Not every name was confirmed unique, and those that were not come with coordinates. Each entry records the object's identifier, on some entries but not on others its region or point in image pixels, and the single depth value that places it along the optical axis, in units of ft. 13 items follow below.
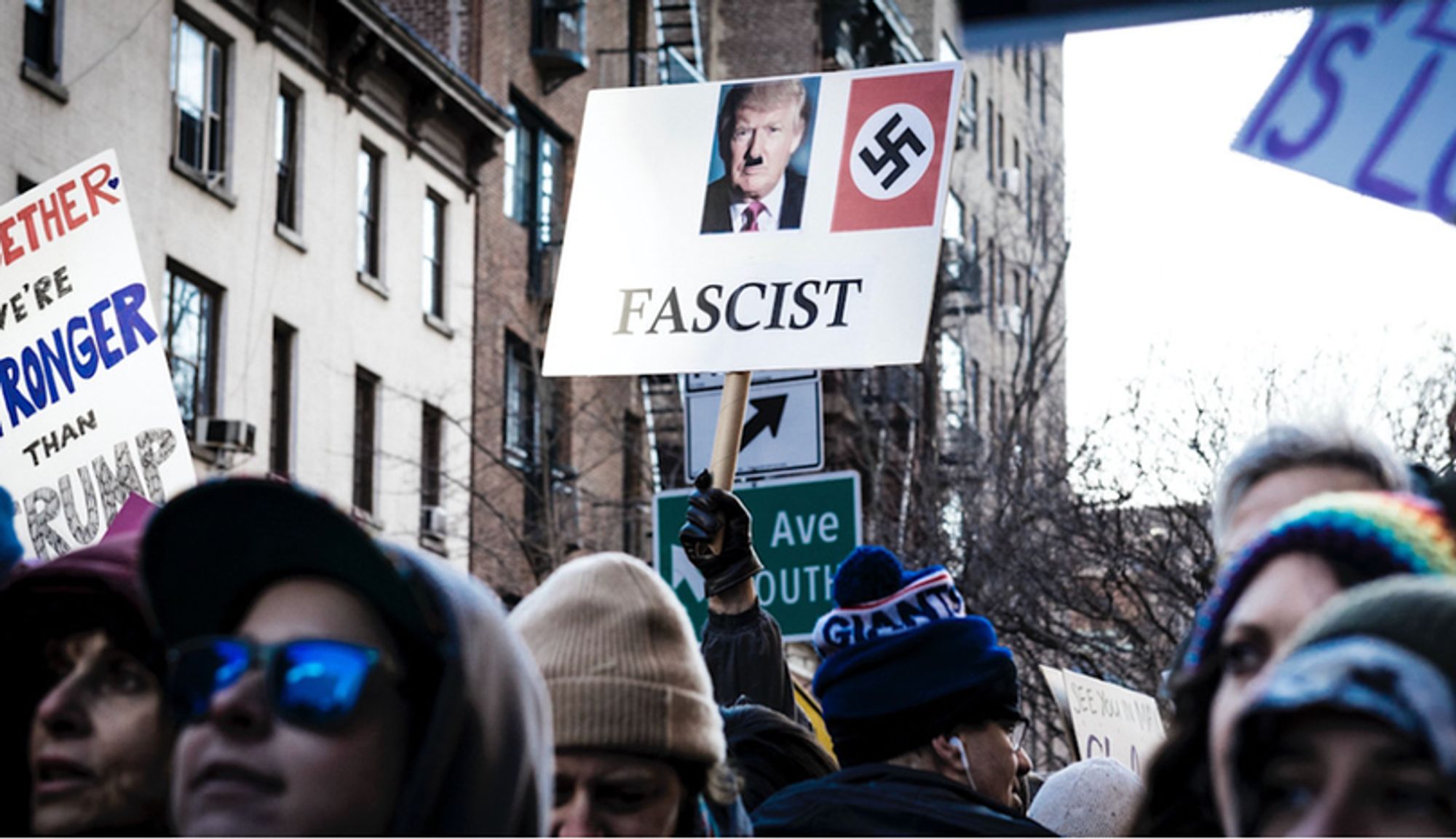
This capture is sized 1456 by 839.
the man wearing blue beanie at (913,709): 13.51
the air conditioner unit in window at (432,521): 89.10
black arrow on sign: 32.22
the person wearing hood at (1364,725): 5.88
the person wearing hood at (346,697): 7.54
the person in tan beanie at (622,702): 10.61
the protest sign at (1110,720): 38.17
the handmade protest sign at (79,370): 22.67
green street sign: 31.99
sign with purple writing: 11.53
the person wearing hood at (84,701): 8.35
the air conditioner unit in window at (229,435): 68.39
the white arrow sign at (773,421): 31.91
